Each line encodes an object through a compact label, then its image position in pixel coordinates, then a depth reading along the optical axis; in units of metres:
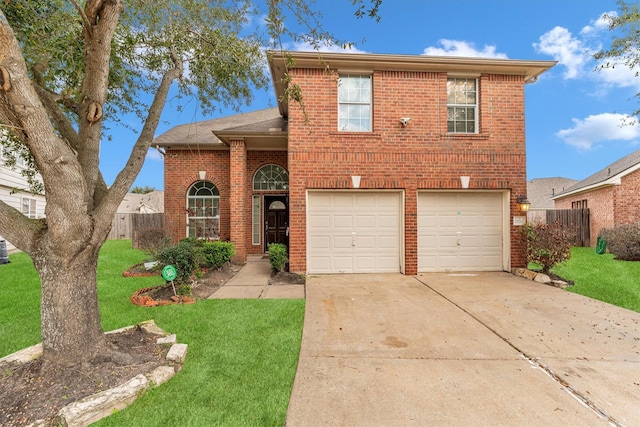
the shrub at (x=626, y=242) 10.20
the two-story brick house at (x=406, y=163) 7.52
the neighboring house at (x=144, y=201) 35.13
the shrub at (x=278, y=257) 7.39
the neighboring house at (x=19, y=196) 11.99
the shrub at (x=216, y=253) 7.65
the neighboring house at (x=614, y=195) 13.03
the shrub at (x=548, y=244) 7.16
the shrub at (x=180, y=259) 5.93
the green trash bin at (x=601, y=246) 11.97
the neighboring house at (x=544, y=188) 26.03
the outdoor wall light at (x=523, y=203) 7.62
